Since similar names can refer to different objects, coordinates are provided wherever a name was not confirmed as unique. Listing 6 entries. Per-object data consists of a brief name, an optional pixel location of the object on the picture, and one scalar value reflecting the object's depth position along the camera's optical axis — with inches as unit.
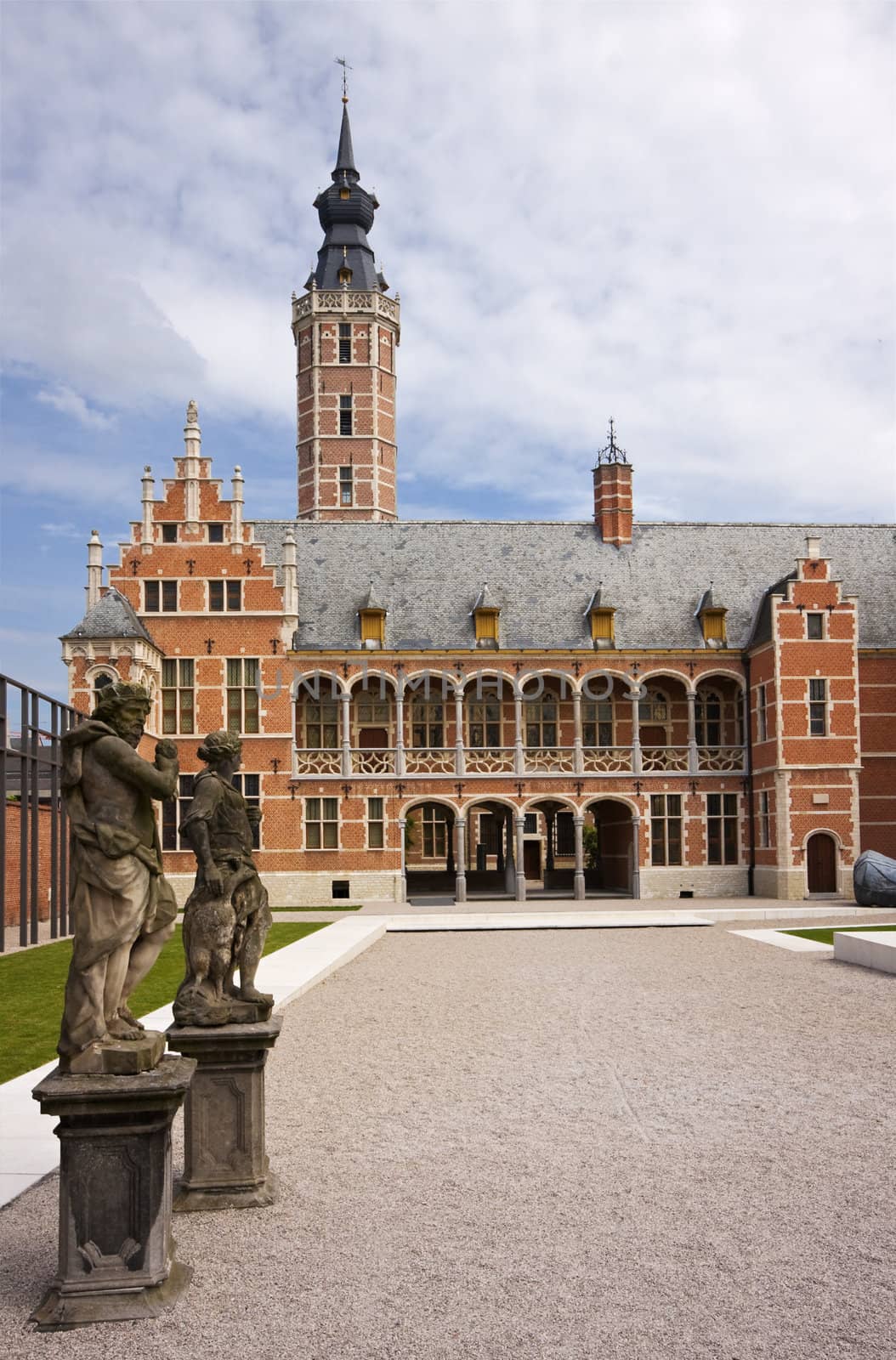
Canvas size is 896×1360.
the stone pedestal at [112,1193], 215.0
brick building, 1373.0
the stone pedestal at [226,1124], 274.5
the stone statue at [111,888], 220.2
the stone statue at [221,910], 278.2
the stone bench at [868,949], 684.7
